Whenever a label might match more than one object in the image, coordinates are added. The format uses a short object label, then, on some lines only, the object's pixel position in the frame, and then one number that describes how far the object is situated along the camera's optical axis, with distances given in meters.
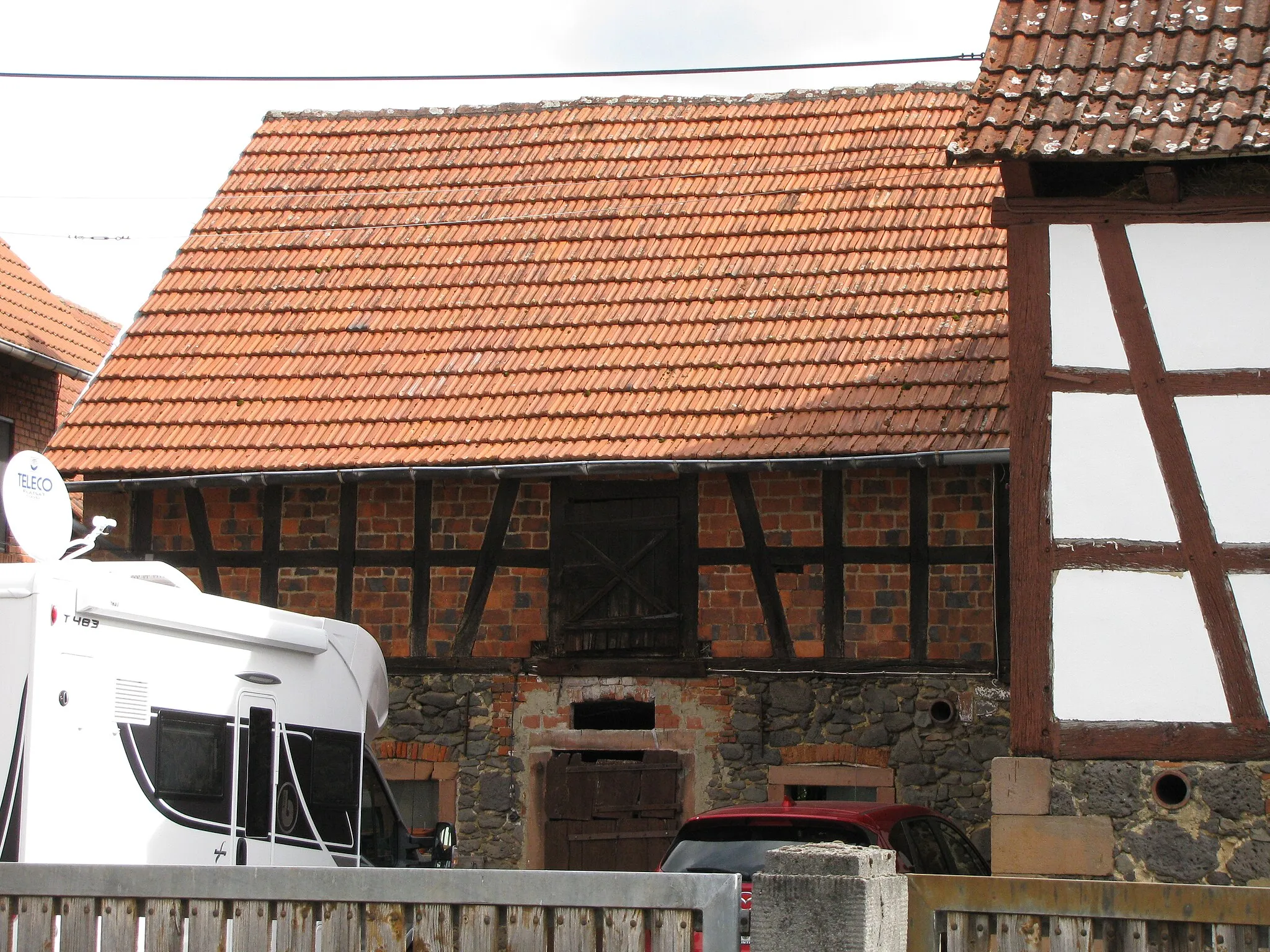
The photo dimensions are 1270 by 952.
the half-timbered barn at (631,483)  26.12
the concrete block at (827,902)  11.17
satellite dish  17.70
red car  18.09
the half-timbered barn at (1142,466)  17.64
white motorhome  15.87
